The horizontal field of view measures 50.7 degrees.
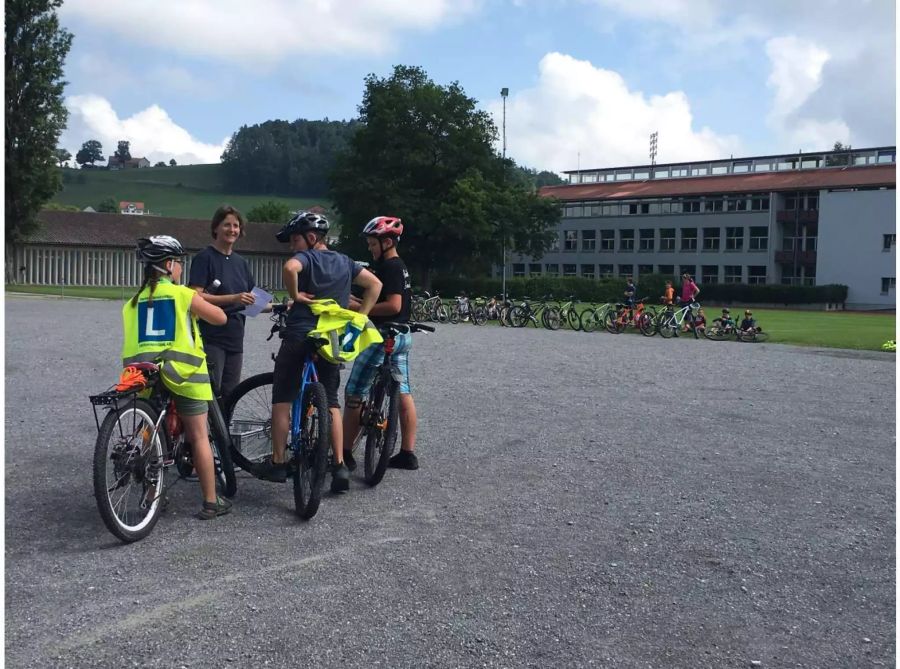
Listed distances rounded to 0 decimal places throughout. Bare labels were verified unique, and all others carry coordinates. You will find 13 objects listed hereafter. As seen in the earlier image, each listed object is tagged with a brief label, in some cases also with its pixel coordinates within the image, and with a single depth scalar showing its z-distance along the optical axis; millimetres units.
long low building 68812
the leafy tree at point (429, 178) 53156
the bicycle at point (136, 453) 4672
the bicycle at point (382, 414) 6230
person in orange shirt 25550
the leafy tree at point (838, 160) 74188
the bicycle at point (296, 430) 5305
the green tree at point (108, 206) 120500
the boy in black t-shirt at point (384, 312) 6348
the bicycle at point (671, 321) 23844
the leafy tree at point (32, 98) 43000
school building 62531
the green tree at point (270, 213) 106875
